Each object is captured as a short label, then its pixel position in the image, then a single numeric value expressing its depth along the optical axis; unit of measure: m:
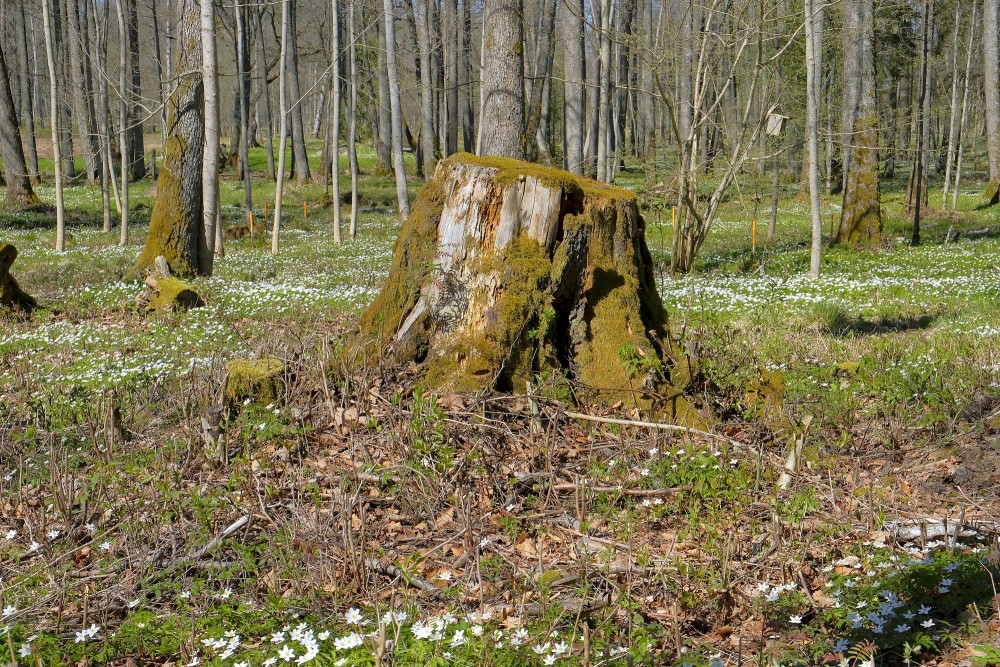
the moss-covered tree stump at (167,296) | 10.15
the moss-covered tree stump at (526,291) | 5.16
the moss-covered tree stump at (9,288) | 10.11
